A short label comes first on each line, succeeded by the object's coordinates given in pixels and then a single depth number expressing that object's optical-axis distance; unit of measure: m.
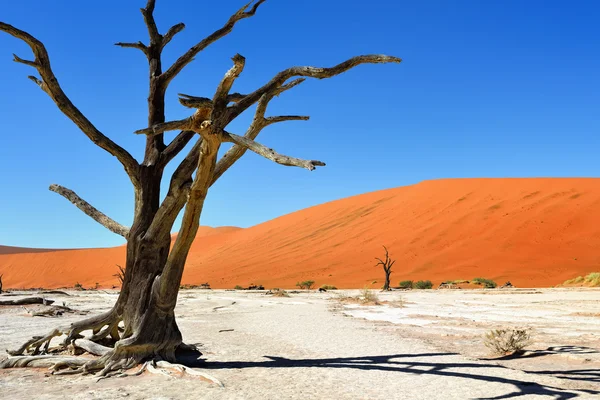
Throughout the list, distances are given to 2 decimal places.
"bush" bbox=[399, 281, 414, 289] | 30.61
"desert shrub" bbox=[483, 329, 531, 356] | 7.65
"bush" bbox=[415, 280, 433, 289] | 30.08
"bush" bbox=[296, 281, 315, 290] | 34.17
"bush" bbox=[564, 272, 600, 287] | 26.56
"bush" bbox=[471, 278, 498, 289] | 29.02
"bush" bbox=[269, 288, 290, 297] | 25.19
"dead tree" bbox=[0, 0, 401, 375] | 6.04
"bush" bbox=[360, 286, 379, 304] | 18.98
